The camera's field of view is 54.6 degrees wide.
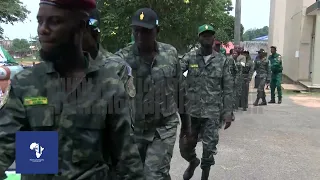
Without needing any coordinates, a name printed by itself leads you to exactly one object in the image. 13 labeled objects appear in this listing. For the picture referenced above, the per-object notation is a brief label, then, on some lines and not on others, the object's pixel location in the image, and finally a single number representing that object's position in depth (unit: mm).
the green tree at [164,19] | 7606
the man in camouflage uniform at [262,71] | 8919
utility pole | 10203
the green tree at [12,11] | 14694
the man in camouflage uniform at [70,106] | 1236
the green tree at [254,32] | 74483
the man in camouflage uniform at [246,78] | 8450
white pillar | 11605
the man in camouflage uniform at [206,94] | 3764
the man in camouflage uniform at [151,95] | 2722
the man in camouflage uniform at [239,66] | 8197
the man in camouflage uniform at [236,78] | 7570
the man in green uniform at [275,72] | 9520
